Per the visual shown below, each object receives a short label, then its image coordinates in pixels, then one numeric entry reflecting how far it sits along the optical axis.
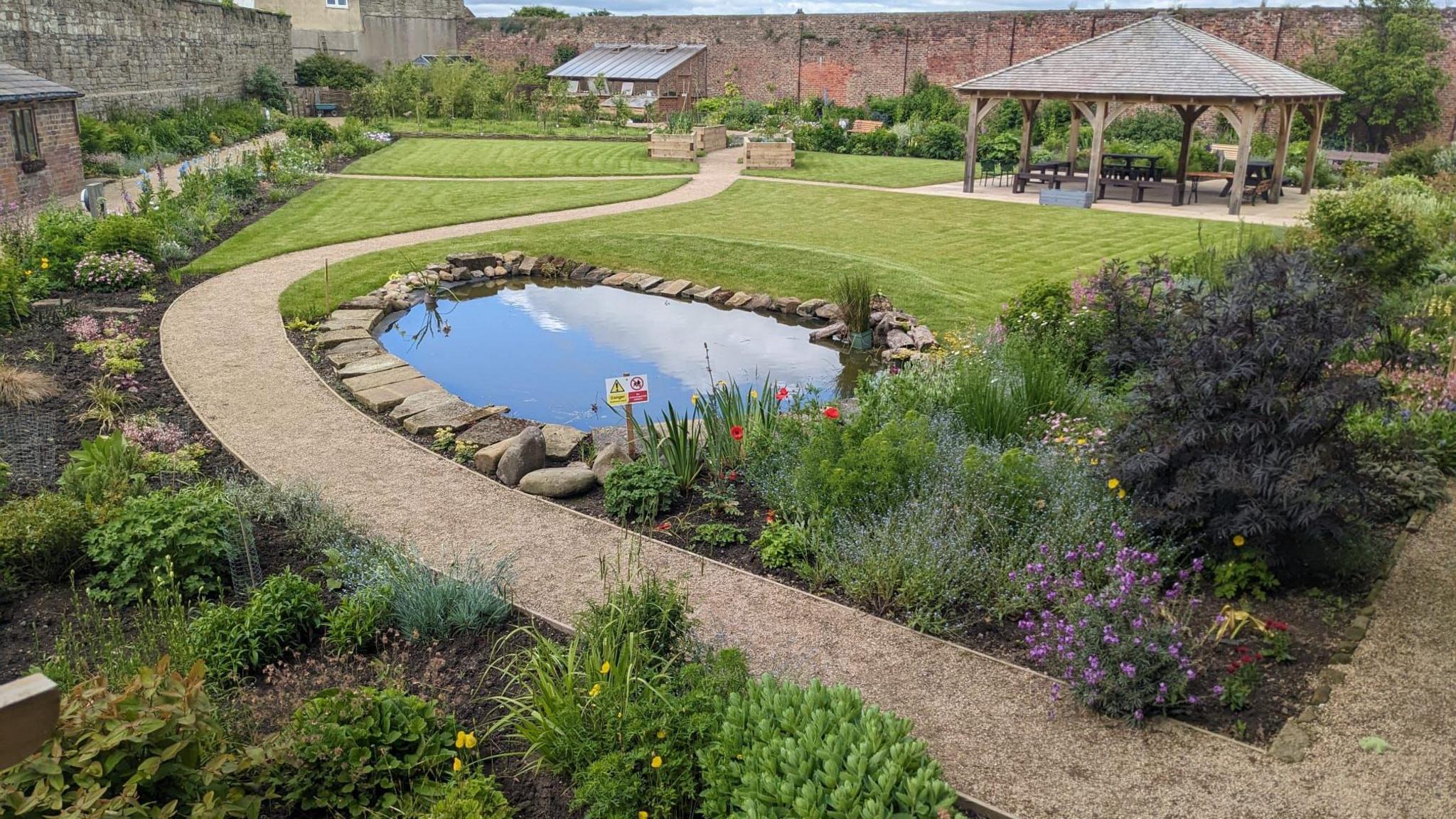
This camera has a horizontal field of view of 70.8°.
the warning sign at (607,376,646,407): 5.57
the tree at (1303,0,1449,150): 20.95
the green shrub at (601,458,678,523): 5.51
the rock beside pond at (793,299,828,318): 10.59
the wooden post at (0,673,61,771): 1.77
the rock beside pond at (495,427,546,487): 6.12
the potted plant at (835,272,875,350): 9.56
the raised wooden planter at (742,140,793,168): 20.39
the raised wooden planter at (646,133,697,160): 21.39
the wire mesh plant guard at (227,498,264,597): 4.61
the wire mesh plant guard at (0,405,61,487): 5.84
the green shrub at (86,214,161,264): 10.28
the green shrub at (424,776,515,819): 3.04
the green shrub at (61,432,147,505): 5.27
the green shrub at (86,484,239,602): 4.52
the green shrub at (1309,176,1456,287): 9.21
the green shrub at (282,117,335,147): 21.17
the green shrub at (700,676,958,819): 2.85
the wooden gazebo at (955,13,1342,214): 15.62
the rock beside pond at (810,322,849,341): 9.92
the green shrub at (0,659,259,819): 2.58
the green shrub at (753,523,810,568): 5.02
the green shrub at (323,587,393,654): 4.18
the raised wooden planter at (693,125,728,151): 22.67
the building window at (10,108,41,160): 14.26
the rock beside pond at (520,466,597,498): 5.91
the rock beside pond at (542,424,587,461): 6.45
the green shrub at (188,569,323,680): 3.95
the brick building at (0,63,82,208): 14.03
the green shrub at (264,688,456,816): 3.23
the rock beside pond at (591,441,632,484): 6.02
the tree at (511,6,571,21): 37.06
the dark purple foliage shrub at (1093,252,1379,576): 4.36
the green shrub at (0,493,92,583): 4.65
